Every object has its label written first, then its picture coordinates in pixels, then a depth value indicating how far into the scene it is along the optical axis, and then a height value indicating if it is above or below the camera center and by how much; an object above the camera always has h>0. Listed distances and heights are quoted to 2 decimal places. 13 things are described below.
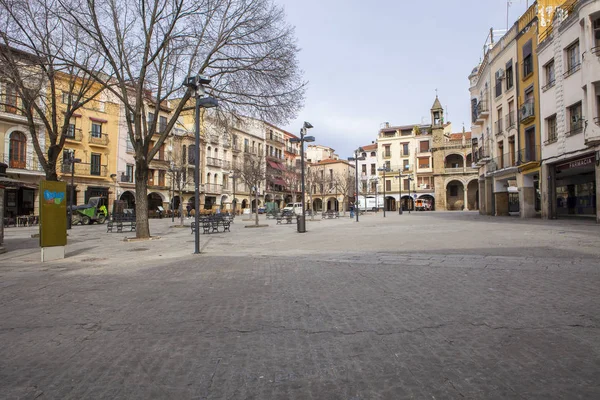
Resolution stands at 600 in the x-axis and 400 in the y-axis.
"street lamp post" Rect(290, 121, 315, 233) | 19.22 +3.75
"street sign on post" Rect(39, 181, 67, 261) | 8.72 -0.21
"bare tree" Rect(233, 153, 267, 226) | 29.88 +2.70
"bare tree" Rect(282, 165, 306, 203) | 49.69 +4.25
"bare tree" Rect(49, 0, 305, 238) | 13.20 +5.53
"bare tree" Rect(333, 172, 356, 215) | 57.66 +3.95
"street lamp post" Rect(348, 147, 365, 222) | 30.32 +4.53
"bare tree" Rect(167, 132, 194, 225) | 43.07 +6.78
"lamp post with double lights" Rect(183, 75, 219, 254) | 10.09 +3.00
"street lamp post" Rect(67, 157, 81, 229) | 20.56 -0.19
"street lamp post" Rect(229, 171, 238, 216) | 52.11 +0.96
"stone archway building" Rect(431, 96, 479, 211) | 54.59 +5.11
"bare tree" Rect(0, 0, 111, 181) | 12.51 +5.64
